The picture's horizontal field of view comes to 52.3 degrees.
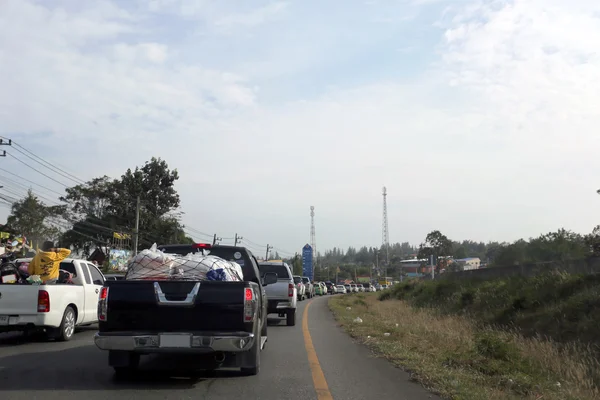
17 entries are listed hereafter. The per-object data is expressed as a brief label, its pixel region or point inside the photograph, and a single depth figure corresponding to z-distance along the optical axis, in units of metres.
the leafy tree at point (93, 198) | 68.19
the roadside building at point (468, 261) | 100.39
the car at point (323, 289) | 66.12
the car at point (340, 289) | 80.31
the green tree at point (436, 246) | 94.62
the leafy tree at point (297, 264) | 136.01
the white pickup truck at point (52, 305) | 12.09
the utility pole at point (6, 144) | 37.34
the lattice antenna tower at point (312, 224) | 123.43
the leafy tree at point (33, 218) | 67.88
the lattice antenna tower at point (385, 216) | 116.99
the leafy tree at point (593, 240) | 35.89
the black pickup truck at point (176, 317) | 7.69
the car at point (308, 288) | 48.38
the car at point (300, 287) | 38.09
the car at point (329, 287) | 78.24
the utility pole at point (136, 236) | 49.17
